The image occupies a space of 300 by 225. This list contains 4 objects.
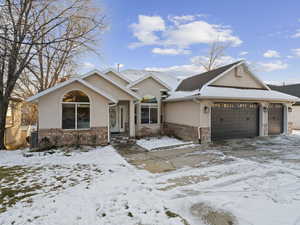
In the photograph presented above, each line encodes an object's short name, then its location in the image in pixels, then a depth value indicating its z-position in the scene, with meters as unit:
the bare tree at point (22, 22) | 8.98
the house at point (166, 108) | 9.34
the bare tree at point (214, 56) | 27.14
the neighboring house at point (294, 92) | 18.25
